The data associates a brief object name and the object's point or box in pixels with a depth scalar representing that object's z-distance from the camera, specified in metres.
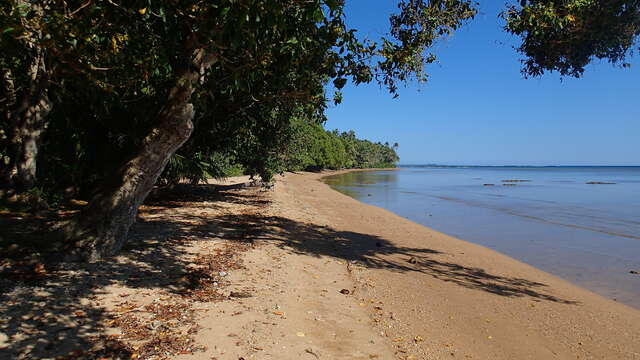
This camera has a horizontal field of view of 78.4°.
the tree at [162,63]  4.88
